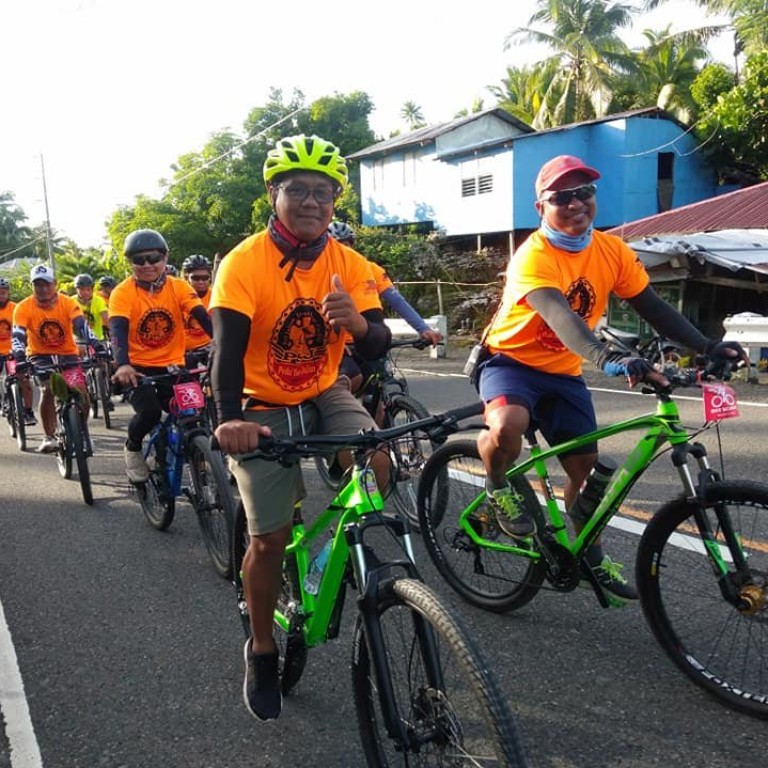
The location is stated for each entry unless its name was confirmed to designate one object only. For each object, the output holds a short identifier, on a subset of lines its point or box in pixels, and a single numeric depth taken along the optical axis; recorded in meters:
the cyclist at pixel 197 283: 8.16
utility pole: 36.81
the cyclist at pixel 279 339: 2.84
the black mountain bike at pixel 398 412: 5.62
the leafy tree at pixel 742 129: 22.45
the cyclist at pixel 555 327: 3.61
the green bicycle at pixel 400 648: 2.12
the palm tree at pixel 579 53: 33.50
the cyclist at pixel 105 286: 13.97
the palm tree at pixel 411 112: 68.06
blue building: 27.08
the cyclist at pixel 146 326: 5.71
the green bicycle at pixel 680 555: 3.00
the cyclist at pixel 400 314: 6.10
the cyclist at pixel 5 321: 10.61
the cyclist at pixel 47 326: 8.60
